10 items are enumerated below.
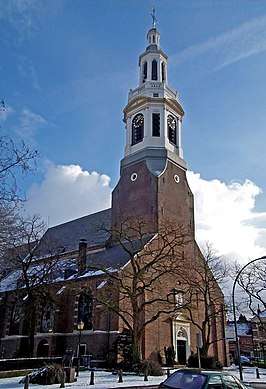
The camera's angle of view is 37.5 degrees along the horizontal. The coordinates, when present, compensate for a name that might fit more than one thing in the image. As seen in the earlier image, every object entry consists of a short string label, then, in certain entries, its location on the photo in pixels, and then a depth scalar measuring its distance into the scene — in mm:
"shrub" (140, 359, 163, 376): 23766
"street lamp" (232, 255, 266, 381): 22928
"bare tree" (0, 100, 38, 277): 15391
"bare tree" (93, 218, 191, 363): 26905
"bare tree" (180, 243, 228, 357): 35753
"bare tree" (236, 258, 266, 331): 39031
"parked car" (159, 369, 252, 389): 8805
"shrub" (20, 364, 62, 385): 18094
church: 33281
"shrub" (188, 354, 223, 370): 30223
